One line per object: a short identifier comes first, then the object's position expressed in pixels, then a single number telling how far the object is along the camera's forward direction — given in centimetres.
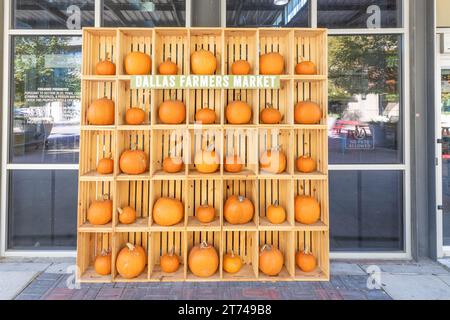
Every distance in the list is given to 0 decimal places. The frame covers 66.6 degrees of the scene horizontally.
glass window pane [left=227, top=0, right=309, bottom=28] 390
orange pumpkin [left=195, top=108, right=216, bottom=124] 334
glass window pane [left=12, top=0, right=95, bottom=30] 389
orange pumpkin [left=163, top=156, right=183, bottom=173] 335
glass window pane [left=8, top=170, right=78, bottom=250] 392
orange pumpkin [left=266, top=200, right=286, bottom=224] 336
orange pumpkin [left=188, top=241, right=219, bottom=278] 323
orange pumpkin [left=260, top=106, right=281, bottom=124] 337
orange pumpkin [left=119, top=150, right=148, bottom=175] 328
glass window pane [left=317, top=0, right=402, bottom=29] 389
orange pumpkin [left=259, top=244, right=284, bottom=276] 326
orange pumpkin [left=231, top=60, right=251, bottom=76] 336
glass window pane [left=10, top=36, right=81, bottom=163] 391
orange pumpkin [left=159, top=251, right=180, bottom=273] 333
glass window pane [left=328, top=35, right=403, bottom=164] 393
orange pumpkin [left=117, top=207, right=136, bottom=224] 333
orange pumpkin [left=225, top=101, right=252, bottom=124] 330
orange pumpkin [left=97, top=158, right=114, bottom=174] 334
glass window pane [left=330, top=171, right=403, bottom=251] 395
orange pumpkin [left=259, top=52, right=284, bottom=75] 335
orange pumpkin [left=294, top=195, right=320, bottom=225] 334
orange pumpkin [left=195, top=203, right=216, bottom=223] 333
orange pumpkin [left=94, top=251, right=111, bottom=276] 329
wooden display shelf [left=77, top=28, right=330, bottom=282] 328
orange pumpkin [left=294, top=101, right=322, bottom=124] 334
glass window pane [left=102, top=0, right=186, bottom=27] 391
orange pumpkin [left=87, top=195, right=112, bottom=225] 329
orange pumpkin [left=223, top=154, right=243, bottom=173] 331
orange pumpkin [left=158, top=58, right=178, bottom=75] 334
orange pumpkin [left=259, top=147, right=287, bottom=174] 336
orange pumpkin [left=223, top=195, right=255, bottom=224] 327
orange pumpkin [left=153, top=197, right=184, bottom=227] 326
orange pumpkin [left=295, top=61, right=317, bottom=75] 339
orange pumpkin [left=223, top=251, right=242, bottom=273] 334
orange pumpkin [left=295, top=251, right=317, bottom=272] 339
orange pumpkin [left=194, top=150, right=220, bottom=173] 329
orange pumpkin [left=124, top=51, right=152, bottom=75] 333
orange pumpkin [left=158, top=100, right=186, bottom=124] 329
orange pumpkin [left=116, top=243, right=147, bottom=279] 321
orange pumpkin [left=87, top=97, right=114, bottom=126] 329
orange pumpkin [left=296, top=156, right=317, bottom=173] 342
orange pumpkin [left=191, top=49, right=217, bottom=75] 331
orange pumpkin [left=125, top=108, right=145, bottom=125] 337
